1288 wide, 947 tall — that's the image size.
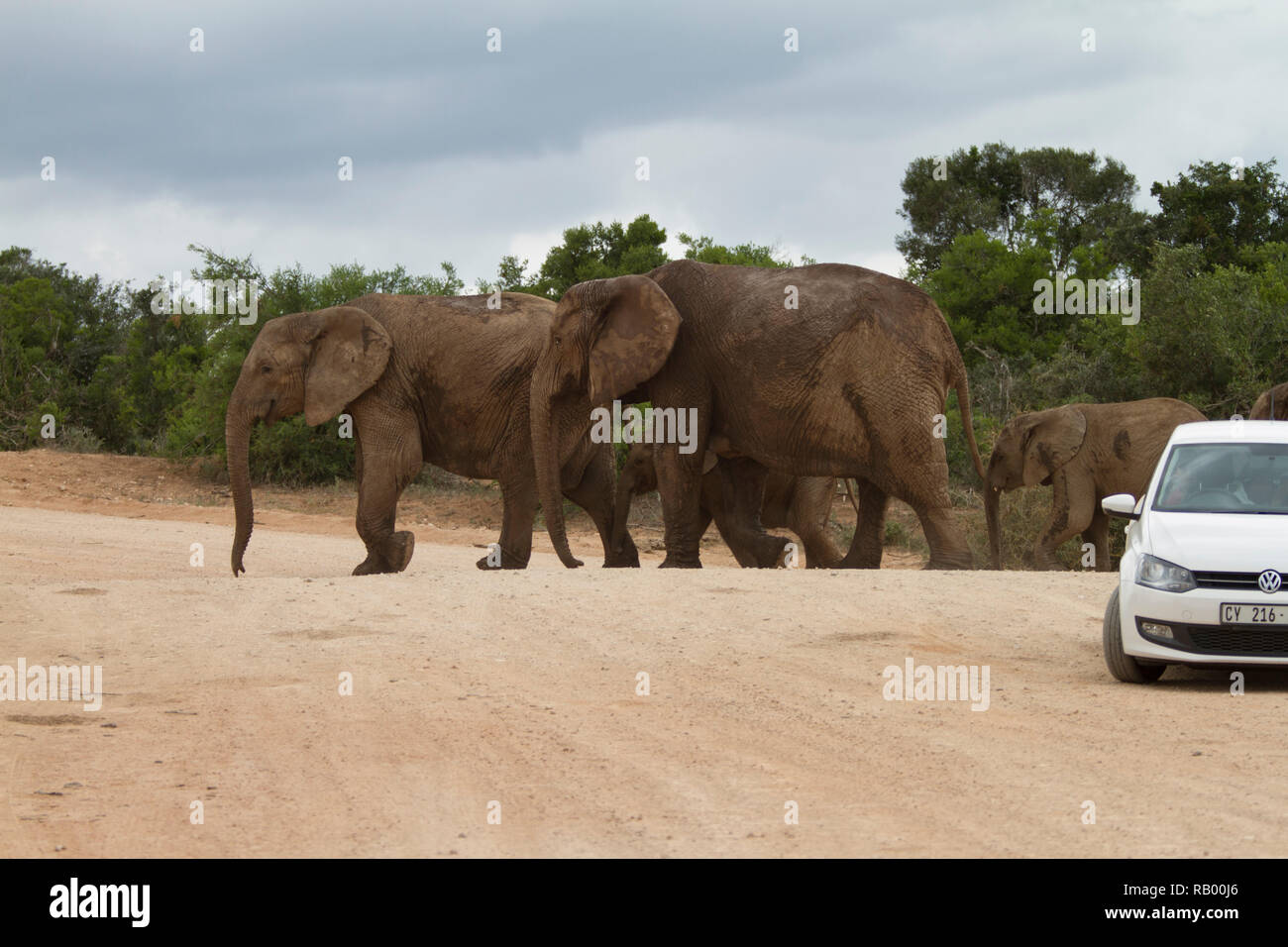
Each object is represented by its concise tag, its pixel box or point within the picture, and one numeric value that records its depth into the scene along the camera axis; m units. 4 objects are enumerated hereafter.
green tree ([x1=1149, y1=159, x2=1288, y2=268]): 30.73
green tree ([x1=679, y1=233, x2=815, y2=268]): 31.19
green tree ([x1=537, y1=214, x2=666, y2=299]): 31.34
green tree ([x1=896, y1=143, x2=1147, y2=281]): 44.34
